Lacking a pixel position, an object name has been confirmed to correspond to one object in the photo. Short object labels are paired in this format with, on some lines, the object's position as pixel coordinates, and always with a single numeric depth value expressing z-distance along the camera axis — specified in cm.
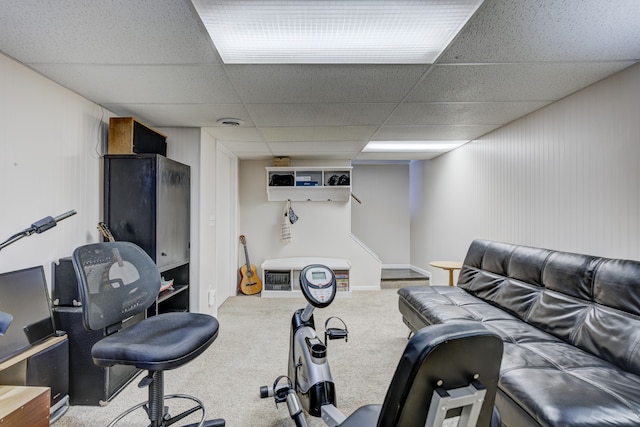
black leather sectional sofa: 117
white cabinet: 430
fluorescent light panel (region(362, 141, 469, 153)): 372
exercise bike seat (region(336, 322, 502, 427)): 54
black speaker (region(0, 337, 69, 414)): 149
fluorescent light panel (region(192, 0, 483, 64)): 130
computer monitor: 154
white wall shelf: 463
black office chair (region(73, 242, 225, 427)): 116
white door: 381
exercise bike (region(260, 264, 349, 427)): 134
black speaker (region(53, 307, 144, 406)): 182
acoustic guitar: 446
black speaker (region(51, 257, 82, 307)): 188
